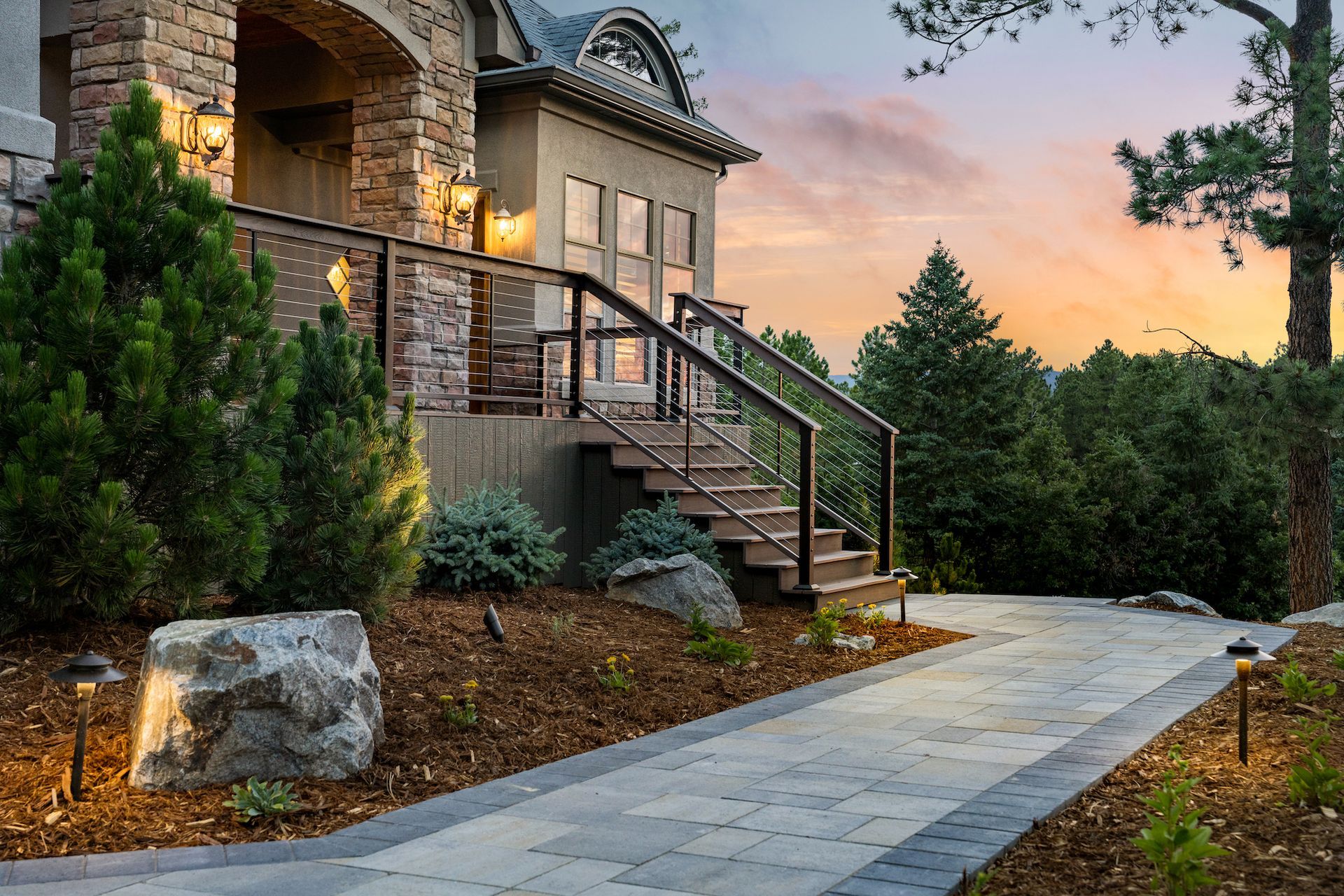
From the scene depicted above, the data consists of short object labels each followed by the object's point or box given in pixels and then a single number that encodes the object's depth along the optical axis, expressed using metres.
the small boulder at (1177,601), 10.84
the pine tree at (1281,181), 12.36
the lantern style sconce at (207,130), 9.48
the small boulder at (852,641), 7.73
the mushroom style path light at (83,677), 4.04
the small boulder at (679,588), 8.12
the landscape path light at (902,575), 8.78
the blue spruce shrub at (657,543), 8.91
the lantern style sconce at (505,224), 12.77
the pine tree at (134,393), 5.07
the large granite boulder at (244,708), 4.25
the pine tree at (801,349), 34.28
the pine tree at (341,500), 6.15
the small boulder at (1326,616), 10.07
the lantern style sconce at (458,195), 11.83
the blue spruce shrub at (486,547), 7.77
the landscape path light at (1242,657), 4.81
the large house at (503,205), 9.05
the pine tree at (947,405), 29.14
